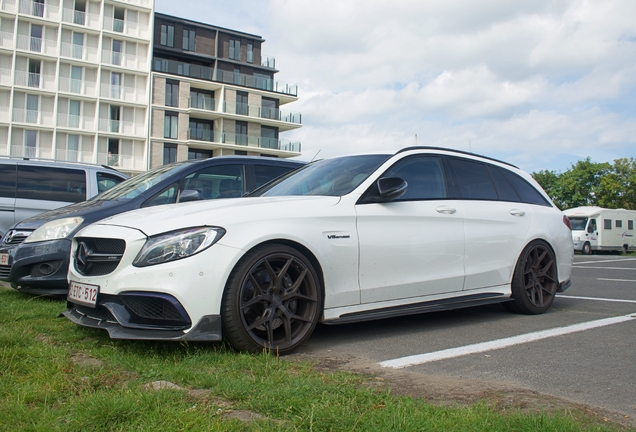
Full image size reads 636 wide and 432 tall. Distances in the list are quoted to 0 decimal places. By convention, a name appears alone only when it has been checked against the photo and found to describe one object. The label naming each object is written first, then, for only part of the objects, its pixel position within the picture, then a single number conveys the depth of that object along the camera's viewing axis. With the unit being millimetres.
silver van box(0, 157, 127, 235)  8836
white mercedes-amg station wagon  3883
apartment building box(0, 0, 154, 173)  47844
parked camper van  35156
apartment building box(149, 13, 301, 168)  54000
